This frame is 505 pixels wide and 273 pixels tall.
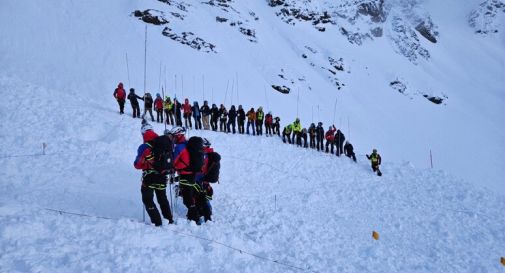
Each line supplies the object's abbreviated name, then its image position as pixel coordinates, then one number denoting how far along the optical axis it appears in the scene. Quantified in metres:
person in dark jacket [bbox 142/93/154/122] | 17.24
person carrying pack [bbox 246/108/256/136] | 19.33
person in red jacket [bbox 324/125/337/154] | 19.00
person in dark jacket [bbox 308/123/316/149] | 19.53
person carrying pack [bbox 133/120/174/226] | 6.14
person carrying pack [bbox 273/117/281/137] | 20.02
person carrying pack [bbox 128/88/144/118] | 16.20
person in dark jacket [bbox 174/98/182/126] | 17.78
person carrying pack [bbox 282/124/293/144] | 19.12
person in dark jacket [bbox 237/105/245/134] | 18.97
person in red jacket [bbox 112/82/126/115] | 15.98
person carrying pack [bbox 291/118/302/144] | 19.02
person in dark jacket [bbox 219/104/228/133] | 18.91
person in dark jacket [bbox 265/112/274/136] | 19.67
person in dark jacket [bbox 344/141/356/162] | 18.12
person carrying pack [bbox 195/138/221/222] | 7.51
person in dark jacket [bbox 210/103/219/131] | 18.77
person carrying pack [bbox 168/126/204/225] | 6.87
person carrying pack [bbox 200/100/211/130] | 18.73
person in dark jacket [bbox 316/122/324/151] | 19.41
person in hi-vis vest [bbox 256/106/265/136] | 19.28
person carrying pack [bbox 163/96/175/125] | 17.89
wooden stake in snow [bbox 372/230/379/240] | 8.53
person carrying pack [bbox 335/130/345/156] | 18.62
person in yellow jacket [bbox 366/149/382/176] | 16.08
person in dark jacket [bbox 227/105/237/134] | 18.78
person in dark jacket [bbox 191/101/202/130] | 18.24
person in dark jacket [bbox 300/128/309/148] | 19.27
